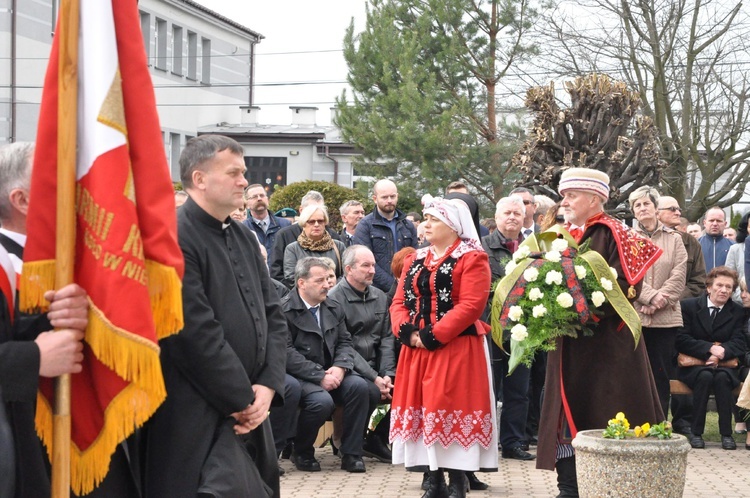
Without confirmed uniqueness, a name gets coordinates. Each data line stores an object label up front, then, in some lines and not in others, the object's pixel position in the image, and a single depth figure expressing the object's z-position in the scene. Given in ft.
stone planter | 22.08
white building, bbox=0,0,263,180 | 112.57
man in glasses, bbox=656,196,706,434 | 36.73
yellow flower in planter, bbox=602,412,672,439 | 22.43
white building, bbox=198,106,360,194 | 141.38
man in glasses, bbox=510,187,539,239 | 36.07
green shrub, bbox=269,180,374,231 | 79.05
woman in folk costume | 24.44
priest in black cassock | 15.15
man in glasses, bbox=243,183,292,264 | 38.09
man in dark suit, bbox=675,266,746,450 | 35.76
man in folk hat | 23.77
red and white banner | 12.37
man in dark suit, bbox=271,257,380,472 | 30.07
